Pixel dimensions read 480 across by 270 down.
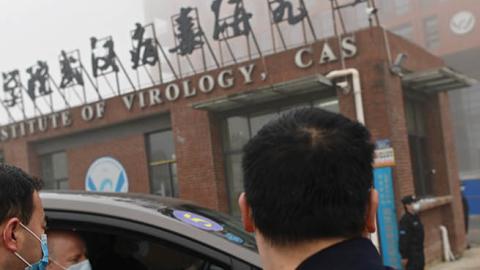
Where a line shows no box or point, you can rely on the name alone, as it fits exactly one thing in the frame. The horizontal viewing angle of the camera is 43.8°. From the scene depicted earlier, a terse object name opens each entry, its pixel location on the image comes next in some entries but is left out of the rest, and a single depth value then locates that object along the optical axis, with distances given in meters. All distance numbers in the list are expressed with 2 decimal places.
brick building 10.46
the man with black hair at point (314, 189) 1.24
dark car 2.11
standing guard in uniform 8.75
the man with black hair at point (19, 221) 1.67
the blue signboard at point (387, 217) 10.19
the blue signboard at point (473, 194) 19.34
